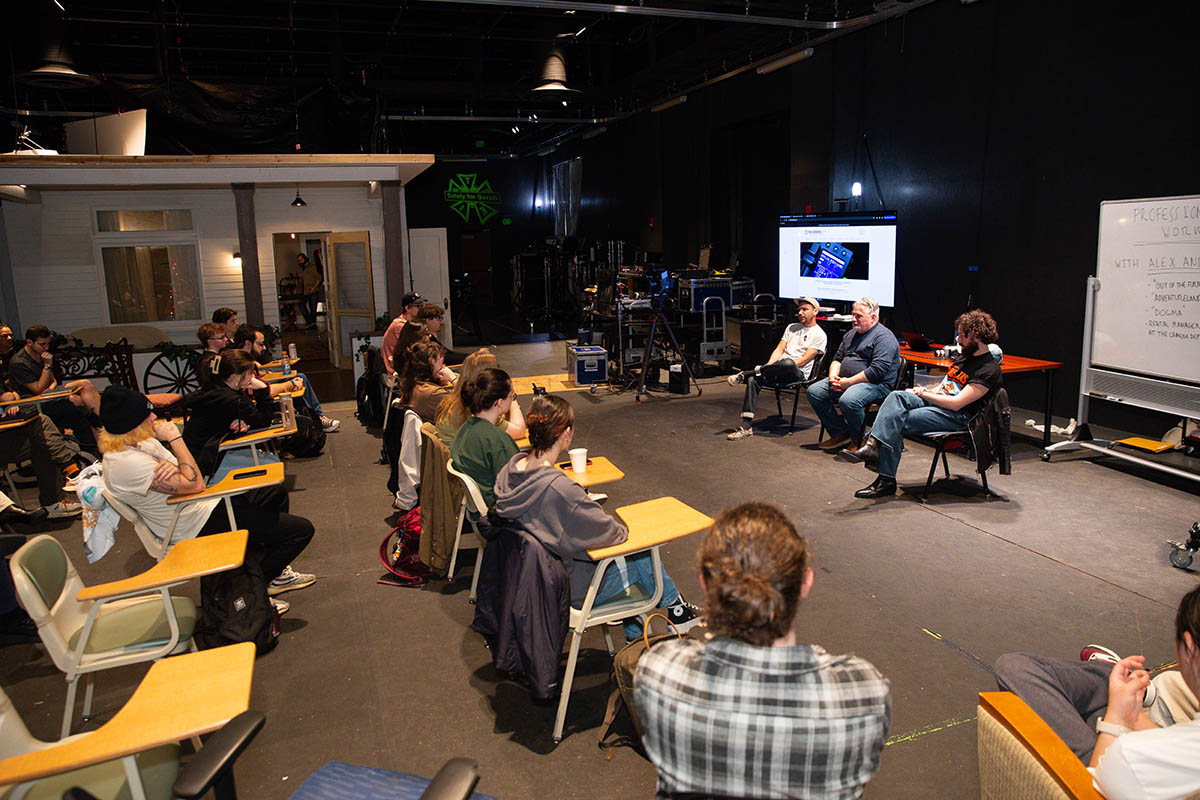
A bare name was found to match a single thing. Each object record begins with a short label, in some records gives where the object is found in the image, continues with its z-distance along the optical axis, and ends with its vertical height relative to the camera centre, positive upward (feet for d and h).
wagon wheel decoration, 29.96 -3.64
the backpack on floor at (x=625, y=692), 8.60 -4.60
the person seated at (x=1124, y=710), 5.13 -3.54
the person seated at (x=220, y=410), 14.62 -2.45
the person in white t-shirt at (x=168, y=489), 11.18 -2.98
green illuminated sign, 66.85 +6.52
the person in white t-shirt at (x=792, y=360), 23.12 -2.65
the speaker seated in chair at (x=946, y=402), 16.74 -2.90
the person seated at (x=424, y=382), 16.14 -2.21
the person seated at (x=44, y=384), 20.59 -2.66
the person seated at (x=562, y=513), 9.12 -2.77
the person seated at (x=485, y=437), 11.43 -2.36
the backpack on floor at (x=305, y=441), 22.65 -4.67
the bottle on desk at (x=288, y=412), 18.96 -3.29
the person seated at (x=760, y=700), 4.65 -2.54
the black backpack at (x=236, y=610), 11.30 -4.73
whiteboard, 17.16 -0.56
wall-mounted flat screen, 26.71 +0.46
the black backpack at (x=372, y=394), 25.71 -3.86
